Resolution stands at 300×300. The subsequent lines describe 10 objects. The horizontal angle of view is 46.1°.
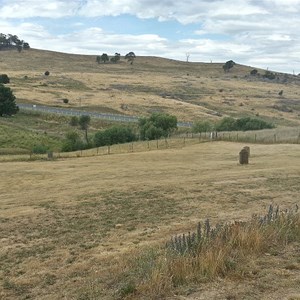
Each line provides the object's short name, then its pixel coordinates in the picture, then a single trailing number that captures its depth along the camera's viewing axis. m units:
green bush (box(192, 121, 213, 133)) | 54.40
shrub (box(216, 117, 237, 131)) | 54.78
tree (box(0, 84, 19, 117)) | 64.72
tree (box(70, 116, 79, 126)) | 64.08
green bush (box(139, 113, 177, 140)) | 52.84
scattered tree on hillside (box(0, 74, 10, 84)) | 91.81
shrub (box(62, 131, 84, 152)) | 49.77
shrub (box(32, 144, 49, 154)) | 45.46
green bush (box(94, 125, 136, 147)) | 51.56
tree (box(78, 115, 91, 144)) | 63.12
